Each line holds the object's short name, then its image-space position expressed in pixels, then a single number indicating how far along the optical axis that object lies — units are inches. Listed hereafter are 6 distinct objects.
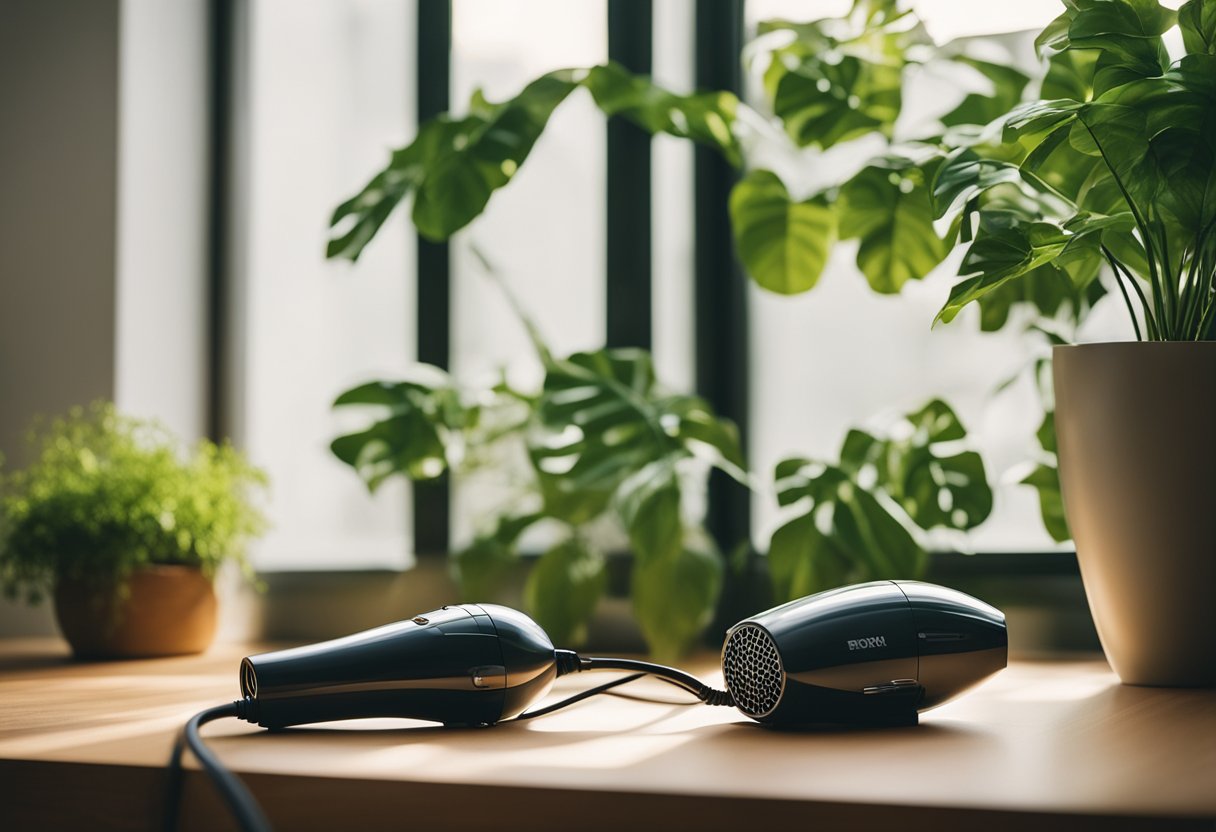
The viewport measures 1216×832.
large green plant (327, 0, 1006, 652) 47.3
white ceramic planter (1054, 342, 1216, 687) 36.7
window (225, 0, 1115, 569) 58.1
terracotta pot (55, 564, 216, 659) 55.3
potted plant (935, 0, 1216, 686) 33.3
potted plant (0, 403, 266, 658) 55.1
